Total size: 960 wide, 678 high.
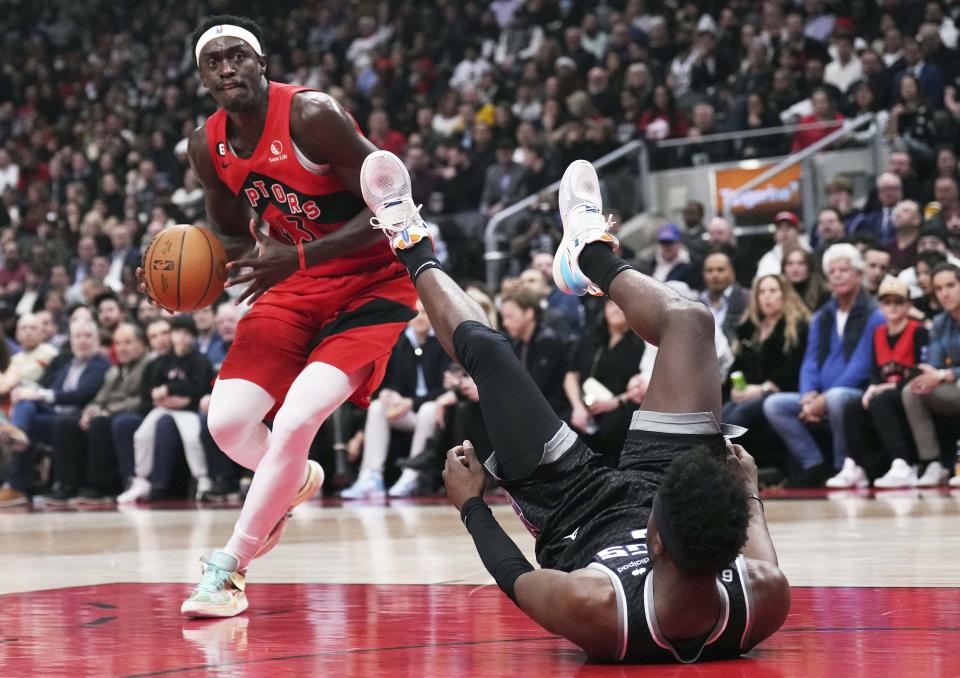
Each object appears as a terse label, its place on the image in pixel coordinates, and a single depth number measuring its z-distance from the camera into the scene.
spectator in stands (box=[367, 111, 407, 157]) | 14.56
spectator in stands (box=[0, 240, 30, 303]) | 14.91
